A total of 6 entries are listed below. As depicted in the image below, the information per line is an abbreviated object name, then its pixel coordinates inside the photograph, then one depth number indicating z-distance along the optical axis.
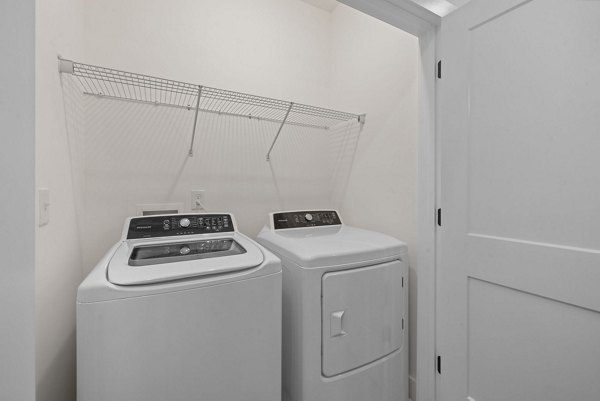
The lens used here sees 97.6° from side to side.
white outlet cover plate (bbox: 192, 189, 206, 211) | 1.93
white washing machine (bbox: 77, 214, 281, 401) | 0.88
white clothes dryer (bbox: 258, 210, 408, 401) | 1.30
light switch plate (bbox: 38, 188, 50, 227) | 0.96
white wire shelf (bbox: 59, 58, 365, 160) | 1.59
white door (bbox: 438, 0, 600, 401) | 0.95
